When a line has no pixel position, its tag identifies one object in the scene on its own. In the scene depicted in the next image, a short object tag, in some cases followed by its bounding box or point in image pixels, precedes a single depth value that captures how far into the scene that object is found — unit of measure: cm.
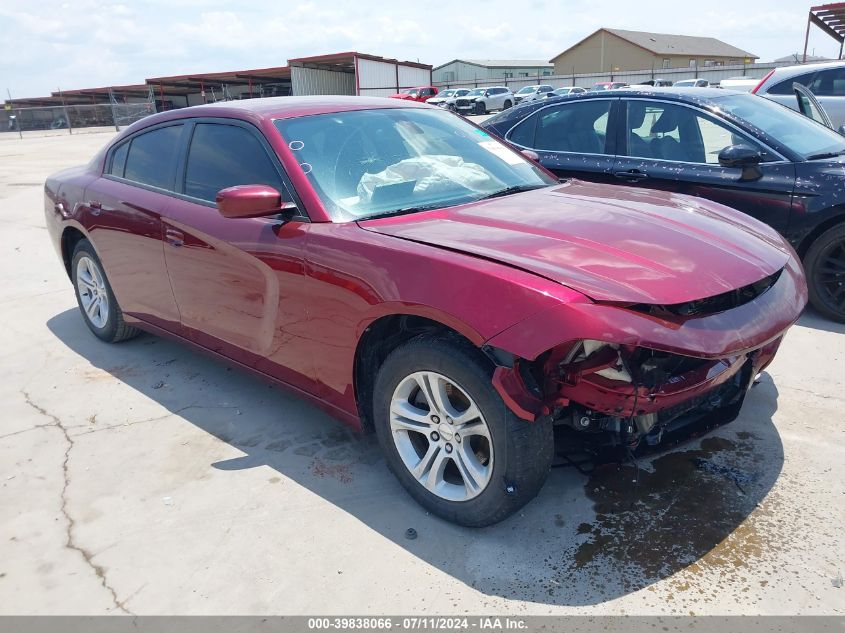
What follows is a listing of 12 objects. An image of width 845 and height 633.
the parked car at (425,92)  3162
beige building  6444
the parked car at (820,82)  847
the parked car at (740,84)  1134
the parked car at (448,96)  3707
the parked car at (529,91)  4066
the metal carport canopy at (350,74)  3728
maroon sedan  219
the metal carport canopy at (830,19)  1471
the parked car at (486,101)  3756
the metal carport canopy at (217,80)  4253
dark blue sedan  449
